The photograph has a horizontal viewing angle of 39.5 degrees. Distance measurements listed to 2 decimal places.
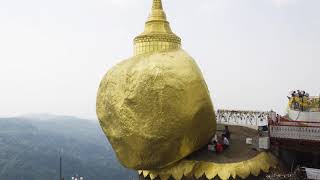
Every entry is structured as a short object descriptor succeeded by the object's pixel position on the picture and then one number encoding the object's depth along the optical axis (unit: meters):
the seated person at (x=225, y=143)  16.52
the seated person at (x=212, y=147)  16.22
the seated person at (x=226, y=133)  17.52
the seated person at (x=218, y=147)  16.12
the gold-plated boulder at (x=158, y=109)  14.61
